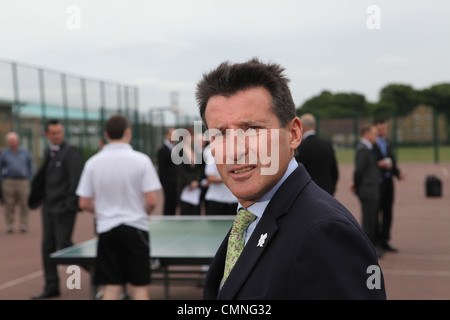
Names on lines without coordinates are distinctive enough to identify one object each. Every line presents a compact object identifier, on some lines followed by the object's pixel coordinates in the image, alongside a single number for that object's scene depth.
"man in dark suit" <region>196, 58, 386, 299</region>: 1.41
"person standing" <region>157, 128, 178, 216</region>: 10.61
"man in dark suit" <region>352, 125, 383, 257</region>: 8.95
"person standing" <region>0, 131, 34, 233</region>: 13.09
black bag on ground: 17.62
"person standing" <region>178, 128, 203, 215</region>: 9.48
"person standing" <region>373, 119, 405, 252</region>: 9.37
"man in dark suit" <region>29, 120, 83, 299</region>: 7.12
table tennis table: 5.93
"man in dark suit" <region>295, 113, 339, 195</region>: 7.21
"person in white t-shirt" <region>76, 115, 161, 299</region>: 5.19
